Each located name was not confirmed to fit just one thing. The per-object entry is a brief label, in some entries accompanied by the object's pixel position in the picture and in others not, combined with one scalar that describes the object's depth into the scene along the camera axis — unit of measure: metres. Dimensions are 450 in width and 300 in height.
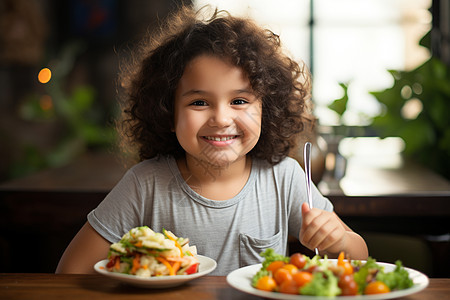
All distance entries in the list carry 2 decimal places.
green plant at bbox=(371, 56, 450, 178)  2.79
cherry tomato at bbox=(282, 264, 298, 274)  0.87
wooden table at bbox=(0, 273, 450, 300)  0.92
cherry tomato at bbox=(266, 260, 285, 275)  0.90
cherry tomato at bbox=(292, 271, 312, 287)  0.82
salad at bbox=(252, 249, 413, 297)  0.81
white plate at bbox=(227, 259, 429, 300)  0.80
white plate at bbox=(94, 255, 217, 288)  0.91
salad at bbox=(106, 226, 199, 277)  0.94
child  1.25
